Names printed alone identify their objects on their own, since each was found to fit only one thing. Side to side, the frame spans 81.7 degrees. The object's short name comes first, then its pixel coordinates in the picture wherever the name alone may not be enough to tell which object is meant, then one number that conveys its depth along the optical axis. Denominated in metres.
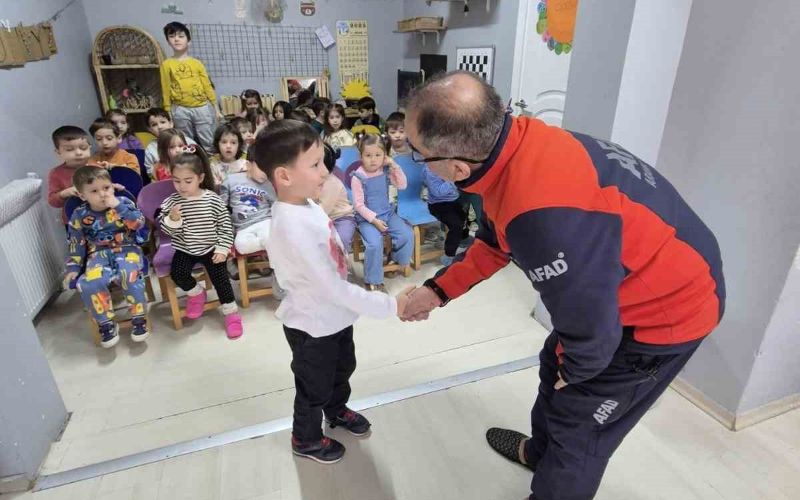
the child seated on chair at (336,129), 3.96
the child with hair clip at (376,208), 2.87
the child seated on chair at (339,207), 2.83
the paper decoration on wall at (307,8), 5.47
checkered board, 4.23
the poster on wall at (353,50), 5.75
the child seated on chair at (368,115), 5.02
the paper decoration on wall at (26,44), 2.76
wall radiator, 2.36
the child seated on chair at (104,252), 2.32
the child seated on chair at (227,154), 3.05
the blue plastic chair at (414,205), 3.18
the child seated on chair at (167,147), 2.99
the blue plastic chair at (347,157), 3.39
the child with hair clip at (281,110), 4.41
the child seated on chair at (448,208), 3.18
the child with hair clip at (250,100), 4.68
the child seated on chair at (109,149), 3.06
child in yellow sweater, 4.32
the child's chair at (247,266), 2.70
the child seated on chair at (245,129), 3.51
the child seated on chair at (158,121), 3.84
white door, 3.48
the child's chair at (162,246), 2.46
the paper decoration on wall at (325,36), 5.62
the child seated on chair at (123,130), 3.66
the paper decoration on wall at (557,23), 3.24
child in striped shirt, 2.44
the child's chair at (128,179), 2.72
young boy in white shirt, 1.36
